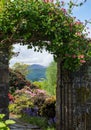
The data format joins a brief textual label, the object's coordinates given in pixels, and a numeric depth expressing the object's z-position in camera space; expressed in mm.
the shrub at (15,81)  17625
